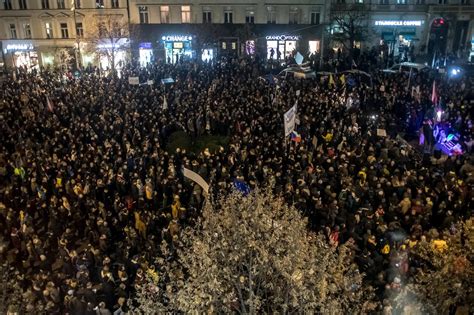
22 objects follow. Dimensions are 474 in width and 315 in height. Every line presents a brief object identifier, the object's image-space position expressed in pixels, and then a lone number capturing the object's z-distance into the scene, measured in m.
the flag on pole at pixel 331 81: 26.70
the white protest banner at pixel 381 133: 18.53
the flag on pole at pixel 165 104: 22.69
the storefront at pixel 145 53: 42.19
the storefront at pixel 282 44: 42.41
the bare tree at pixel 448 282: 8.85
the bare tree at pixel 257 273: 8.02
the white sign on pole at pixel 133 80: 27.25
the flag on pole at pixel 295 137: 18.56
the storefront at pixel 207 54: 42.16
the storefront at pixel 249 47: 41.00
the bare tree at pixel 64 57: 42.09
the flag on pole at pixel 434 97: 22.69
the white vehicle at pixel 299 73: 28.73
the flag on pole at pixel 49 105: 23.20
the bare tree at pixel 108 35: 37.97
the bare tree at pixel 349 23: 40.69
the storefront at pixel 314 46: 43.22
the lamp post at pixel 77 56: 39.00
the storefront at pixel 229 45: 42.43
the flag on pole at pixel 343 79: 25.75
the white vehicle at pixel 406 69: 28.49
